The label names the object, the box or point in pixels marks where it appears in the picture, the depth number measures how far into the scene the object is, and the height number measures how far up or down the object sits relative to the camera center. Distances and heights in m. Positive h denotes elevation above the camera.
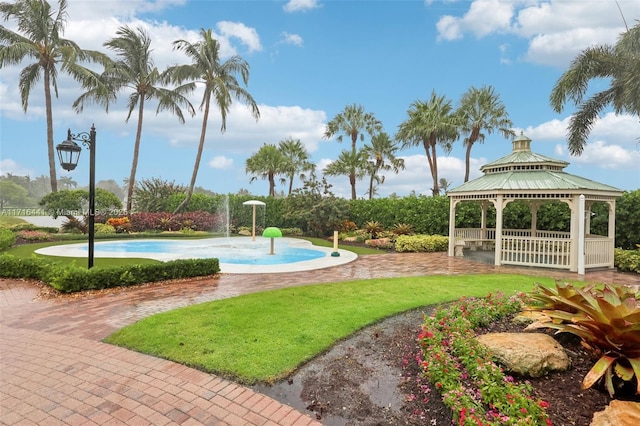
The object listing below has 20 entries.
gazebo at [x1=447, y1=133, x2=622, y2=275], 10.83 +0.65
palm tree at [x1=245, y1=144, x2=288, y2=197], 33.81 +4.85
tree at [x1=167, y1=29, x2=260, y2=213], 23.33 +9.61
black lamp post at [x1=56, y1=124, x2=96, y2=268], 7.66 +1.21
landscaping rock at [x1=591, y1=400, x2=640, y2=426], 2.59 -1.52
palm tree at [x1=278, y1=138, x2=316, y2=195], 35.97 +5.99
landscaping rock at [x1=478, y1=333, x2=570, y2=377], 3.42 -1.42
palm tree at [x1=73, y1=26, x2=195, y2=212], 25.16 +9.61
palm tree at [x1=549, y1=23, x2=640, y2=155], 13.09 +5.80
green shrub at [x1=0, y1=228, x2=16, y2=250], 11.77 -1.20
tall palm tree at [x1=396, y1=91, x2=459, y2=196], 25.53 +6.68
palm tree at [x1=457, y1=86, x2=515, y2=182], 26.20 +7.86
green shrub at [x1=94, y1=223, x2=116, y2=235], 20.91 -1.27
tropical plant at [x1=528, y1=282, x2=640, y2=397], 3.09 -1.14
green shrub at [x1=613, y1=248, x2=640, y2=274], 10.47 -1.28
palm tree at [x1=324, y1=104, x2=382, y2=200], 32.31 +8.59
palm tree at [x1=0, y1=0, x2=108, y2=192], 22.06 +10.44
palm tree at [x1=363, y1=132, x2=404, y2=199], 31.94 +5.79
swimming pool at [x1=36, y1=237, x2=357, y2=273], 11.35 -1.74
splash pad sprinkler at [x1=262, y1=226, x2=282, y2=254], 13.42 -0.83
